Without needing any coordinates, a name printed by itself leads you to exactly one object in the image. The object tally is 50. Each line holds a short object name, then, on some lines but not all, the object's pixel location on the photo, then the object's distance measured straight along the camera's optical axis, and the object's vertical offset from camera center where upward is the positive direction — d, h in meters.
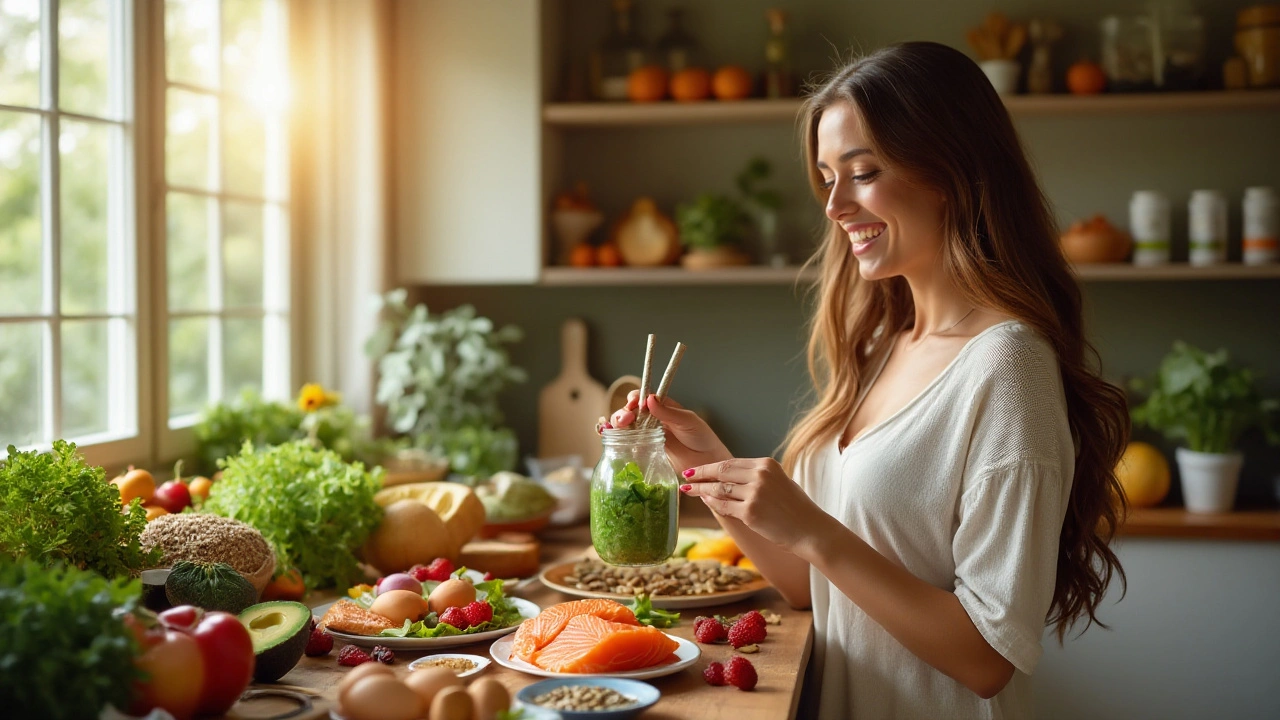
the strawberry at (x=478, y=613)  1.79 -0.49
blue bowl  1.38 -0.49
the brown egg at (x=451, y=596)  1.85 -0.48
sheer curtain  3.24 +0.33
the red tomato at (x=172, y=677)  1.26 -0.41
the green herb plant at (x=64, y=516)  1.56 -0.30
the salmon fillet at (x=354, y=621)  1.77 -0.49
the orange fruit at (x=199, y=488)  2.24 -0.37
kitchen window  2.26 +0.19
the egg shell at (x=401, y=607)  1.81 -0.48
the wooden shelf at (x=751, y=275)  3.09 +0.07
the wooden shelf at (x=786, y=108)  3.06 +0.53
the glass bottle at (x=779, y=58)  3.30 +0.69
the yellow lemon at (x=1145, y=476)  3.15 -0.48
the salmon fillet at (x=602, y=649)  1.57 -0.48
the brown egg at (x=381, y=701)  1.36 -0.47
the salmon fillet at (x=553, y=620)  1.65 -0.47
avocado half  1.52 -0.45
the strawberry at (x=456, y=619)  1.78 -0.49
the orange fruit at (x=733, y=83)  3.27 +0.62
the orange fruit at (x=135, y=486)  2.04 -0.33
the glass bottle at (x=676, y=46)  3.40 +0.75
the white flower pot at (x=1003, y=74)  3.14 +0.62
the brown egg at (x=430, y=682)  1.39 -0.46
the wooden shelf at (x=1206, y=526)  2.93 -0.58
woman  1.61 -0.21
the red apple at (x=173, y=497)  2.12 -0.36
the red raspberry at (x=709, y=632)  1.81 -0.52
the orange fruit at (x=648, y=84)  3.31 +0.62
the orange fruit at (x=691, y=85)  3.28 +0.61
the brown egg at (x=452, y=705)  1.33 -0.47
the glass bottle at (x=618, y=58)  3.39 +0.72
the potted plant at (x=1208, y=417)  3.10 -0.32
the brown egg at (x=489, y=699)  1.34 -0.47
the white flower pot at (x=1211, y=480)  3.09 -0.48
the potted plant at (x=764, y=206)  3.39 +0.28
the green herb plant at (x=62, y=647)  1.13 -0.35
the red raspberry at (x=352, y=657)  1.66 -0.51
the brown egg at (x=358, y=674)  1.39 -0.45
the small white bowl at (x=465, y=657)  1.61 -0.51
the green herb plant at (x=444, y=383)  3.17 -0.24
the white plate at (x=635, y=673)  1.57 -0.51
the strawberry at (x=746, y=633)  1.79 -0.52
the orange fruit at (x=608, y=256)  3.36 +0.13
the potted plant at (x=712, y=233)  3.32 +0.20
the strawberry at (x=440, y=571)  2.02 -0.48
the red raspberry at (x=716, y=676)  1.61 -0.52
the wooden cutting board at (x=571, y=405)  3.65 -0.33
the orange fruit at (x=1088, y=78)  3.11 +0.60
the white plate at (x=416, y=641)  1.74 -0.52
